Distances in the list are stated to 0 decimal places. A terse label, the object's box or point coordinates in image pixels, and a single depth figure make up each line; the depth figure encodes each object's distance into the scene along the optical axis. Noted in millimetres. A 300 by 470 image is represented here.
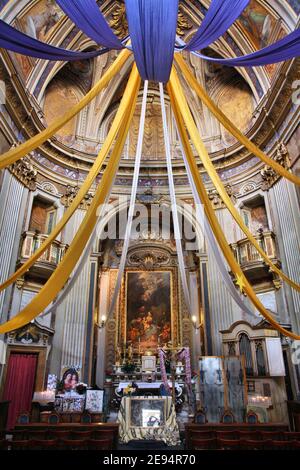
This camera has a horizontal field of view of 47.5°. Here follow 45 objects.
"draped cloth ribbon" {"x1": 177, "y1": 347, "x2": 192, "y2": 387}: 8897
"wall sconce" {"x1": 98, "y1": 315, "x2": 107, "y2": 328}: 13438
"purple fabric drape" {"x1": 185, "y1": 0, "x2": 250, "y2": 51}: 4512
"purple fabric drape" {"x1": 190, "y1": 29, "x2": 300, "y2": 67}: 4465
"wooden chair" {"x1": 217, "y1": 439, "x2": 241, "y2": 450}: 4559
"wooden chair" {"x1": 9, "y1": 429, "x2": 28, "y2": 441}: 5193
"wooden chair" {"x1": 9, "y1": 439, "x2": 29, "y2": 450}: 4277
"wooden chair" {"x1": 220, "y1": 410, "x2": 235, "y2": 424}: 6562
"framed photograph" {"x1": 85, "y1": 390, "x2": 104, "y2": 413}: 8211
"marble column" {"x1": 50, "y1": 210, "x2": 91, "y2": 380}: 10711
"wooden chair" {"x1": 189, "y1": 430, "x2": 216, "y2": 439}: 5281
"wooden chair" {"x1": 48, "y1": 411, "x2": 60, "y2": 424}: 6746
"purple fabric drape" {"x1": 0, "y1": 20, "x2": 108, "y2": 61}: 4155
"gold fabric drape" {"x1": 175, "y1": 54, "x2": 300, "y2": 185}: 5444
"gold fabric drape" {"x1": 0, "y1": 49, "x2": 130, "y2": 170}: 4583
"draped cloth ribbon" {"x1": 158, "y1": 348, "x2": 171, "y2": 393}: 9030
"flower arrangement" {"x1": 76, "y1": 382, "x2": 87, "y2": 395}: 9613
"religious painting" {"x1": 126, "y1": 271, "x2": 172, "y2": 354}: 13430
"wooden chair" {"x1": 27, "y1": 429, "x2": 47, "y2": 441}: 5199
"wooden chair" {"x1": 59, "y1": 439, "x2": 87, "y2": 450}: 4464
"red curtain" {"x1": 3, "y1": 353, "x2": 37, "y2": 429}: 9180
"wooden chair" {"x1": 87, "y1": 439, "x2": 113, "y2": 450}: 4539
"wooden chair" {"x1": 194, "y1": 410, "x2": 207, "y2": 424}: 6516
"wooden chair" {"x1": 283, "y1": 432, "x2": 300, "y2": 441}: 5036
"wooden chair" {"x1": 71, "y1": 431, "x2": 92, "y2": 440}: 5215
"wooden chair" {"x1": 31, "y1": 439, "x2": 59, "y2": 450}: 4344
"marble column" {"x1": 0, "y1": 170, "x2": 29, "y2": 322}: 9601
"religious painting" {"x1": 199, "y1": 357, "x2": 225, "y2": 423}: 8039
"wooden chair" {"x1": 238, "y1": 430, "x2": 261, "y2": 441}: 5098
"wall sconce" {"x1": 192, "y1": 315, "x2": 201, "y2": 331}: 13273
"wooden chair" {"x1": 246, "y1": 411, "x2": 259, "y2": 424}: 6508
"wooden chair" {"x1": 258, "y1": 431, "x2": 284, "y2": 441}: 5105
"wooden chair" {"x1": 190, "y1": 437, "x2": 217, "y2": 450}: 4723
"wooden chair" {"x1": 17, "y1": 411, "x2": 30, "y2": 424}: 6234
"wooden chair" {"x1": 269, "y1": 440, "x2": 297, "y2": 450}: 4367
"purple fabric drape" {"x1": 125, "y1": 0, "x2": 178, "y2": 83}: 4031
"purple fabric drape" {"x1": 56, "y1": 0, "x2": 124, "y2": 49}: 4383
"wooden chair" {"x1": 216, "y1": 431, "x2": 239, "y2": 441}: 5152
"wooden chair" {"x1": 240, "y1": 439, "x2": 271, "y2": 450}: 4445
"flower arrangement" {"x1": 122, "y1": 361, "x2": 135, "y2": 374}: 11750
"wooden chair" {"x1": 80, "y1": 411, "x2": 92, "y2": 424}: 6833
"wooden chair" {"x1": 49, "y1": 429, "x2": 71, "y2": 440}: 5207
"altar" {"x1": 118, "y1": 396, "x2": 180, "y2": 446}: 6746
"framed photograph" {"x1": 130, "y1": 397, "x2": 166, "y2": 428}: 6965
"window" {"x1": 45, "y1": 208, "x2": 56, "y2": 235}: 12335
